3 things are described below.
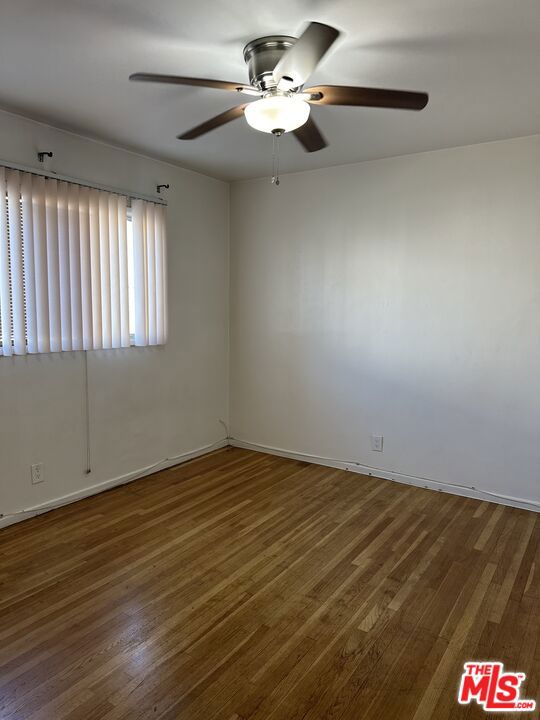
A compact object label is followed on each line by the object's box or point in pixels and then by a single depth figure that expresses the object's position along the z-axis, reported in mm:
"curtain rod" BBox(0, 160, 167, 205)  2859
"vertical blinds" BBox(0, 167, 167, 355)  2906
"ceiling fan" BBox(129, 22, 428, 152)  1768
